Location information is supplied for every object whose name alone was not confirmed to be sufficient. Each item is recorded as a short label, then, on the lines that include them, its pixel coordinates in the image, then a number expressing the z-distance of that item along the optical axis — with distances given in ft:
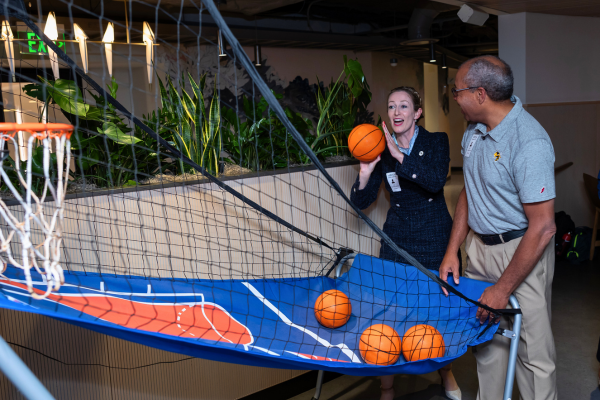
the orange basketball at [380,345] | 5.38
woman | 6.87
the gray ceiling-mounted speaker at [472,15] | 9.52
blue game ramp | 4.54
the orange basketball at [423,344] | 5.40
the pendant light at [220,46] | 12.43
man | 5.45
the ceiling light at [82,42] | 12.32
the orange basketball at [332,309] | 6.20
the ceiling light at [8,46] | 11.09
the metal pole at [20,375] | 3.38
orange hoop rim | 3.93
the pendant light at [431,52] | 18.10
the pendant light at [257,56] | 14.16
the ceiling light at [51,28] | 11.84
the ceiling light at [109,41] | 12.76
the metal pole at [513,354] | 5.36
